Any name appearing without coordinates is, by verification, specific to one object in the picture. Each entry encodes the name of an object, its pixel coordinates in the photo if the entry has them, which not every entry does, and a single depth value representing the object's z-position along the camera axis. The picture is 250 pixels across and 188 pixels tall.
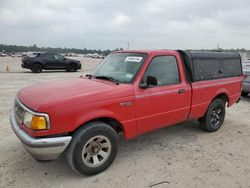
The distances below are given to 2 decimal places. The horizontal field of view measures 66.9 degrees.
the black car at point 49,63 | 14.79
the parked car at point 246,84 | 6.90
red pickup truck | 2.48
